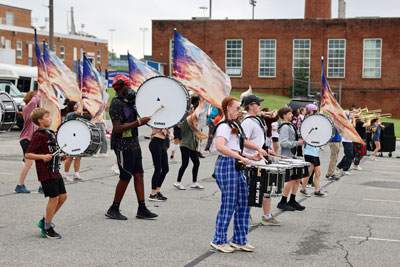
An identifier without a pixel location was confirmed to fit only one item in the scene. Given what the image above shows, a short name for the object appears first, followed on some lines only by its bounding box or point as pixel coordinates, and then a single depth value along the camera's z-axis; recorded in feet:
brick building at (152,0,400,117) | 173.99
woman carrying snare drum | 22.38
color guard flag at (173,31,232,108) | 32.60
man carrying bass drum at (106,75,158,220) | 27.73
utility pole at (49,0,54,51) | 97.91
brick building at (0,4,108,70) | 204.03
